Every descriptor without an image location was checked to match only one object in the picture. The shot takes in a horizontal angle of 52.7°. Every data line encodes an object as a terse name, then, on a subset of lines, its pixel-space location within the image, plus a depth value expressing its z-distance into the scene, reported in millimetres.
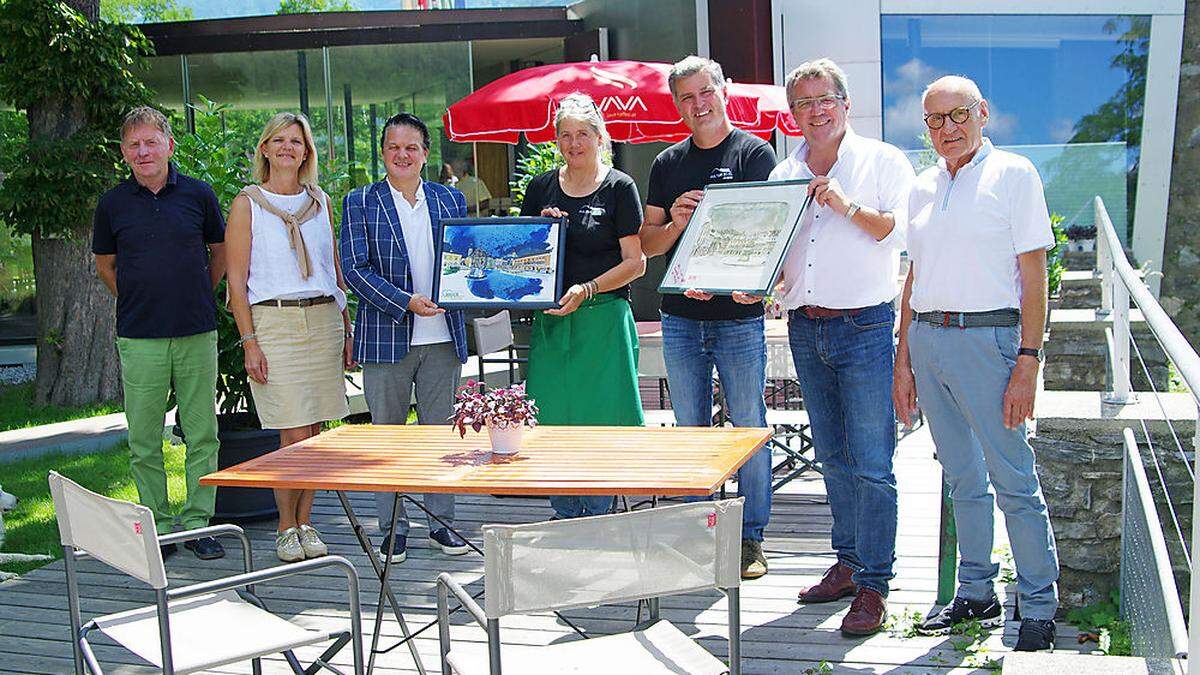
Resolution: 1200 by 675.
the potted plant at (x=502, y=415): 3818
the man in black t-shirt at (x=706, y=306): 4664
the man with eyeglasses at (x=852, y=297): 4211
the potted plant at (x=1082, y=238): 13727
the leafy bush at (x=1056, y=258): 10523
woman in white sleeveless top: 5441
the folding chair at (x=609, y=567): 2566
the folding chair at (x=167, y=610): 2922
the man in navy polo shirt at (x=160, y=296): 5512
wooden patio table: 3363
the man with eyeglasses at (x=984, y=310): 3732
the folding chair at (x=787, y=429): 6254
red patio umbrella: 8289
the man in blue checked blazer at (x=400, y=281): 5281
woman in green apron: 4961
